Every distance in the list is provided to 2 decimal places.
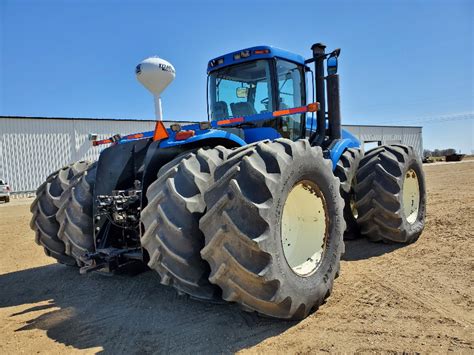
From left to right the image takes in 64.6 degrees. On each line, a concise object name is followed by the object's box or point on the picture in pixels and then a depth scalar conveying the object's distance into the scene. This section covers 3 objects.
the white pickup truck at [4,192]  20.84
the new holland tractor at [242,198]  2.83
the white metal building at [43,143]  23.92
